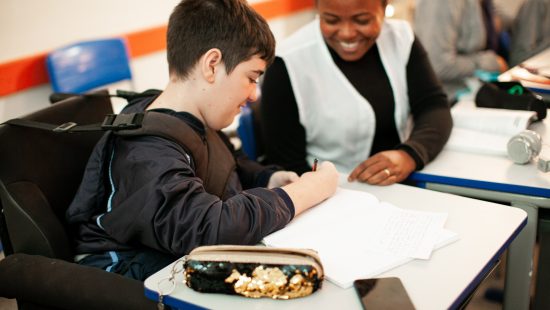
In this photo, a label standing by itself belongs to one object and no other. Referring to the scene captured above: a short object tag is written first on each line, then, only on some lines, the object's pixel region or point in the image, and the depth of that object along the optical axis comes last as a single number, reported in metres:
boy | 1.21
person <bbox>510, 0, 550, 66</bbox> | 3.49
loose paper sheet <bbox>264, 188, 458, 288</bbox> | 1.17
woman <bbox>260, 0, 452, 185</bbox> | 2.01
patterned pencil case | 1.04
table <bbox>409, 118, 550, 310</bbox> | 1.58
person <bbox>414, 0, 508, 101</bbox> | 3.03
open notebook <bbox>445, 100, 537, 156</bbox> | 1.86
